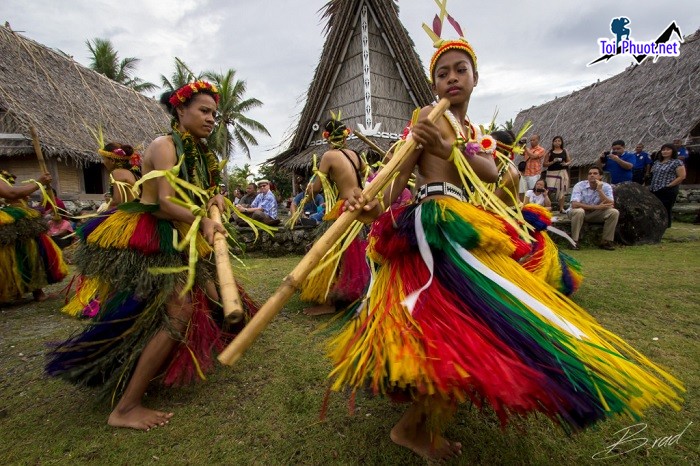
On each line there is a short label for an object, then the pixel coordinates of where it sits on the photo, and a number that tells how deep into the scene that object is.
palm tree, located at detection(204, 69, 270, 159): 22.83
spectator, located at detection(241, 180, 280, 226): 8.68
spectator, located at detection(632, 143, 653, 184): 8.77
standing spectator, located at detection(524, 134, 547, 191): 7.67
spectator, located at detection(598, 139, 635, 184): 7.89
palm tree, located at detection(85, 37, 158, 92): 23.16
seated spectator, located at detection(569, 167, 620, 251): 6.38
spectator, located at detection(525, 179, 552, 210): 7.32
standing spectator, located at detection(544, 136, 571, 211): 8.07
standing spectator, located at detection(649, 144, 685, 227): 7.32
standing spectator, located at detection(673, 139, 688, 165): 8.57
